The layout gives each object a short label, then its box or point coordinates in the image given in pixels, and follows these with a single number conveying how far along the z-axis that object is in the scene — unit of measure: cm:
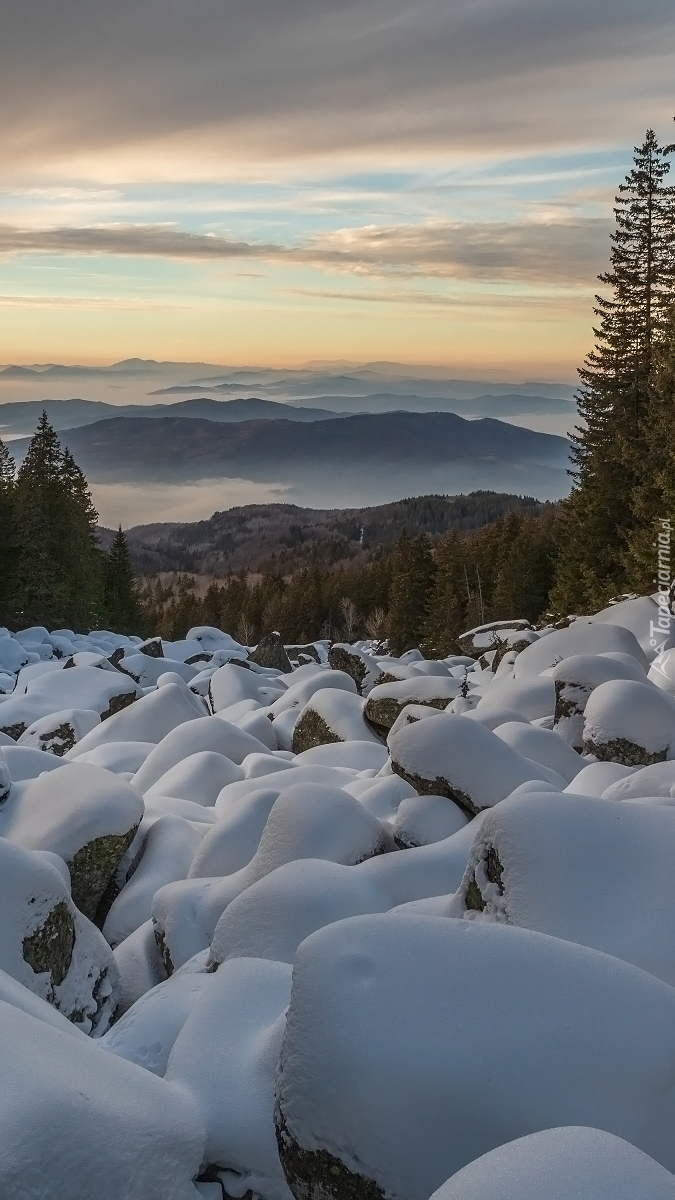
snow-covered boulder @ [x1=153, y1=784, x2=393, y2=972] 646
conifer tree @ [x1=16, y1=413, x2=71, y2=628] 5081
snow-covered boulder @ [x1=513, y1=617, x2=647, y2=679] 1627
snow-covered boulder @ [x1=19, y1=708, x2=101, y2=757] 1477
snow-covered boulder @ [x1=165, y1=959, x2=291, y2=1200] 346
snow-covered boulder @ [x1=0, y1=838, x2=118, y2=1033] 548
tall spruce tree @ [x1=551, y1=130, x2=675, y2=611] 4119
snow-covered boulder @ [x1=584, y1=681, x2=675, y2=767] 1012
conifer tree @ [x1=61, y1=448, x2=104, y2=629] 5353
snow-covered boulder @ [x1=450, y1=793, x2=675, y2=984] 423
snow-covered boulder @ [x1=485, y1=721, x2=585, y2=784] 987
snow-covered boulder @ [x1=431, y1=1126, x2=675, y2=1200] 230
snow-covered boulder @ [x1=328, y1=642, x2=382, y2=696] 2122
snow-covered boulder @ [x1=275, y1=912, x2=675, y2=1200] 300
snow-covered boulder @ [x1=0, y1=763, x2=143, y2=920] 773
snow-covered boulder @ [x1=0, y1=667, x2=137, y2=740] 1653
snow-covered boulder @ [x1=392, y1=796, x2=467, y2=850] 743
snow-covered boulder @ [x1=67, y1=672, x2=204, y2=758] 1402
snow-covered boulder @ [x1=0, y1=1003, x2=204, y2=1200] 270
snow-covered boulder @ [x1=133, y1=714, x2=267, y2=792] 1134
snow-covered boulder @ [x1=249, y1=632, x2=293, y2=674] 2802
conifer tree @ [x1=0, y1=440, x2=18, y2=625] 5006
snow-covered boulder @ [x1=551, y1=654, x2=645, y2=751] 1157
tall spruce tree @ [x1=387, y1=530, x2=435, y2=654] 7112
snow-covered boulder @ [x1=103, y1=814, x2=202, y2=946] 764
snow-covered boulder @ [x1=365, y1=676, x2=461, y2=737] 1312
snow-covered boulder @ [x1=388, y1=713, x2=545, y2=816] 807
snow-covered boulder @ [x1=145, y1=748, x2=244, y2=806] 1028
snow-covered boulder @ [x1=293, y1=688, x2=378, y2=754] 1357
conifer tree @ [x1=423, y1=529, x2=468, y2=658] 6638
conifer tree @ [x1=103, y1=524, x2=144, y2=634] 6831
